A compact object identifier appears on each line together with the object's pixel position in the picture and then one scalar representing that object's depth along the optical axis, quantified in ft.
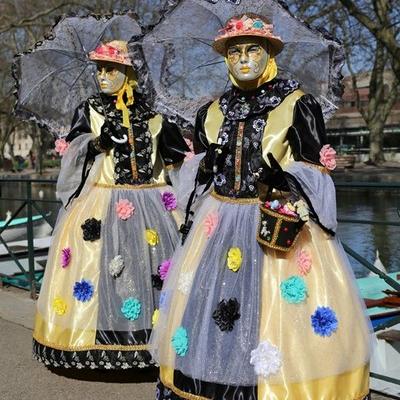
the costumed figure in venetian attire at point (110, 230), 12.91
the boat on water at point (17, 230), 30.78
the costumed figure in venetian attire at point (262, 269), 9.11
